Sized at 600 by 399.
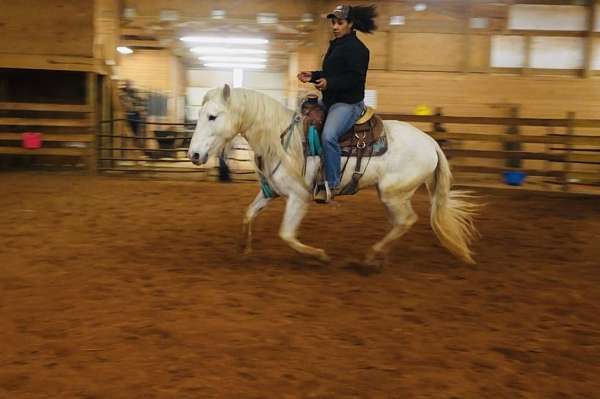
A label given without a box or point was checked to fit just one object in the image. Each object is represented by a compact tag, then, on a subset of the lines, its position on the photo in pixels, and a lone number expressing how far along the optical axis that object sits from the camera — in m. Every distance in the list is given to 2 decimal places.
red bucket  13.98
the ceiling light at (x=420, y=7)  16.28
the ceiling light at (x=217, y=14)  16.42
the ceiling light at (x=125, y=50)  24.72
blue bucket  12.12
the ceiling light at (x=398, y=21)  16.33
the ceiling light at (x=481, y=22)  16.41
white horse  5.45
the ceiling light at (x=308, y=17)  16.38
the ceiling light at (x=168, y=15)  16.48
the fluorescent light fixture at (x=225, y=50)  24.38
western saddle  5.78
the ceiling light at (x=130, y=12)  16.77
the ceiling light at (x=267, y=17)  16.45
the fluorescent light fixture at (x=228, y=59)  27.83
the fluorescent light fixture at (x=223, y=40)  20.92
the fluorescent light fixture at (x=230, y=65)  31.39
